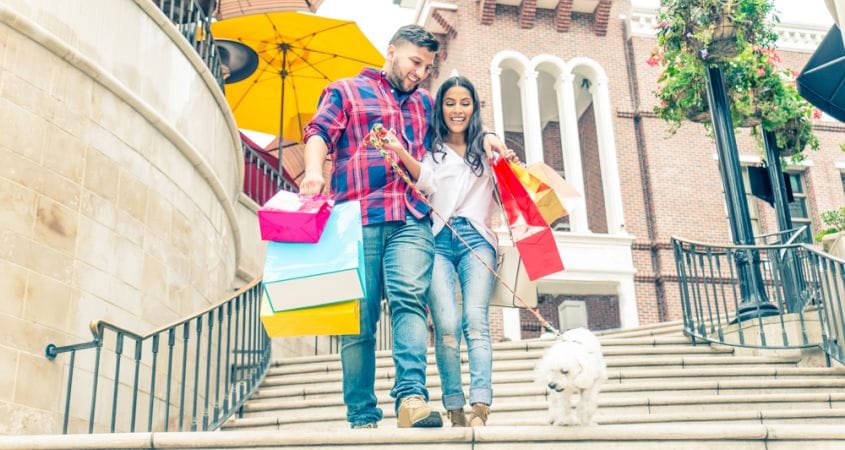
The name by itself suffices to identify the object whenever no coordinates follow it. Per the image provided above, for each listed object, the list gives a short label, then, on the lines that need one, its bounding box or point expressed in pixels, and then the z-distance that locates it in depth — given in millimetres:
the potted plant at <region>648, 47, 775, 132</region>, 11648
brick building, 18219
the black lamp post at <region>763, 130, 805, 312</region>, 12186
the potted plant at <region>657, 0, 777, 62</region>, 10570
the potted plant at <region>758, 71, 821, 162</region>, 12195
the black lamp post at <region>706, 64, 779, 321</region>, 9523
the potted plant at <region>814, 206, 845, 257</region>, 10130
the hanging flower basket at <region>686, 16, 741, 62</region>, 10594
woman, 4008
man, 3945
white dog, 3717
